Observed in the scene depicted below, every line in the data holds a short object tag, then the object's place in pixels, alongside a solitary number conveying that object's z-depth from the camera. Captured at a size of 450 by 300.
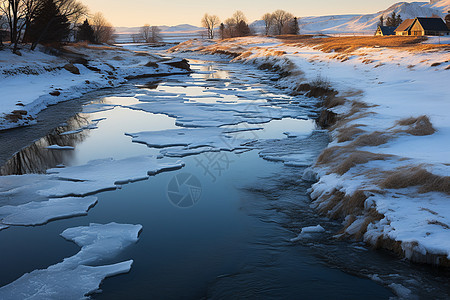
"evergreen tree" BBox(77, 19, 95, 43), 58.59
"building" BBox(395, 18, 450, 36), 59.00
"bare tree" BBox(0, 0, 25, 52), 30.39
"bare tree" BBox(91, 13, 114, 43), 86.09
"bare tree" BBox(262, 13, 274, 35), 132.62
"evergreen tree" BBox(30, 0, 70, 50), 35.12
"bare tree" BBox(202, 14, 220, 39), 138.80
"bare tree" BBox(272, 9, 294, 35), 130.00
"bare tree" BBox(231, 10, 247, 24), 131.12
